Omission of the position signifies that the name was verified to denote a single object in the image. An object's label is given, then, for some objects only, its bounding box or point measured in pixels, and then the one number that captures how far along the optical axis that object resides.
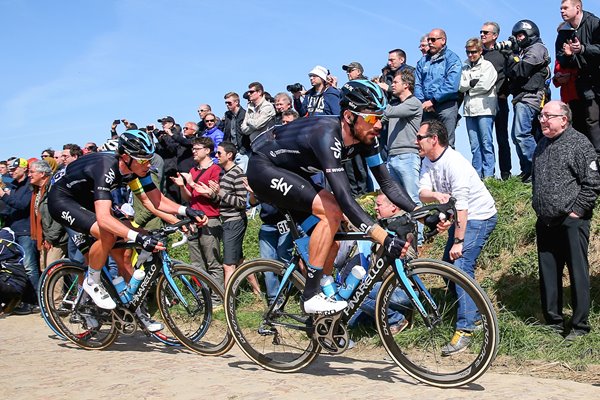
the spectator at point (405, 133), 9.51
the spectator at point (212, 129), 13.27
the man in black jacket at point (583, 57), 8.22
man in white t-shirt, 6.71
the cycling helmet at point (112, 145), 8.32
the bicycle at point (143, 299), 7.37
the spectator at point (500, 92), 10.34
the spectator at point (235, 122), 12.86
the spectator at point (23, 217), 12.66
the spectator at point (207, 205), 10.02
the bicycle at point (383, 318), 5.42
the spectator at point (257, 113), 11.83
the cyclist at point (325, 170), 5.74
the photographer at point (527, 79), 9.65
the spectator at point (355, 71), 11.52
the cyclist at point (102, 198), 7.49
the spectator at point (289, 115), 10.24
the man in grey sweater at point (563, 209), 6.77
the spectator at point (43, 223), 11.98
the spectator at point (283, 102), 10.94
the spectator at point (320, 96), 11.07
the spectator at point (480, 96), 10.12
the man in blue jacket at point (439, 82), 10.11
